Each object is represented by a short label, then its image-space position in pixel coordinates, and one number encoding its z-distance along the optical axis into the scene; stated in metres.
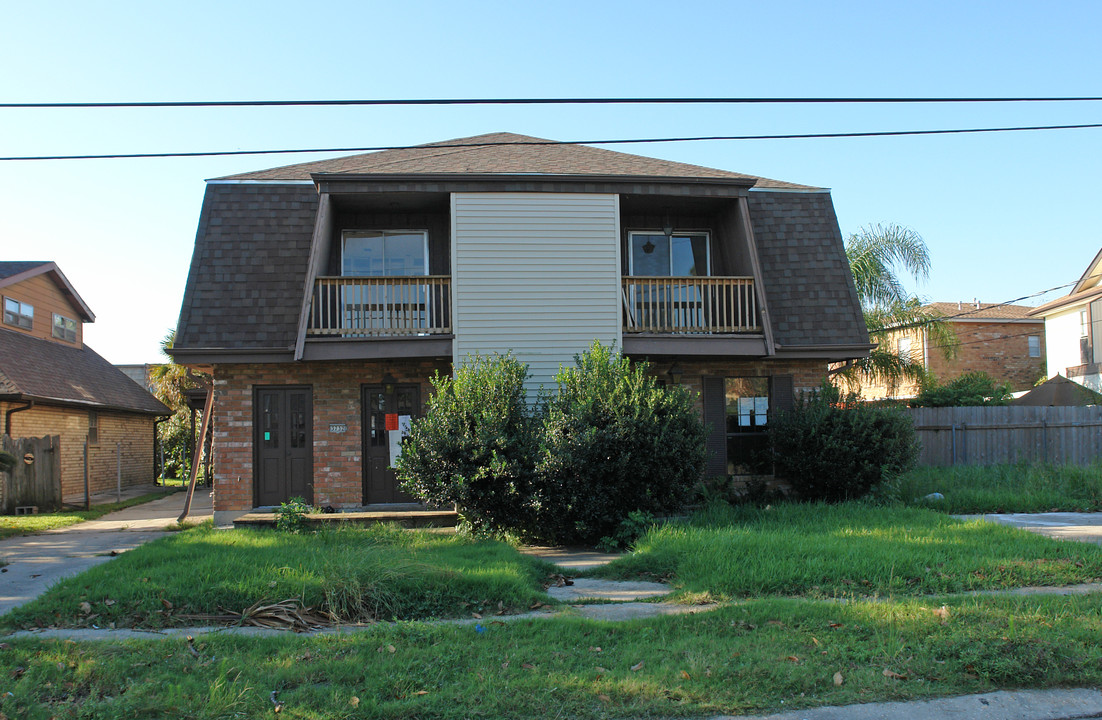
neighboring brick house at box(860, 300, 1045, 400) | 32.31
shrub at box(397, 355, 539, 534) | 9.88
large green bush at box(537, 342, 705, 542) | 9.86
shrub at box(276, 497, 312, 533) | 10.53
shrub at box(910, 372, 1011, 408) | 17.56
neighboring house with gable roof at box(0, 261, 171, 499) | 17.48
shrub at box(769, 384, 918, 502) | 11.66
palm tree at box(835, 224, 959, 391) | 22.31
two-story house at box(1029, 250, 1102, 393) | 25.62
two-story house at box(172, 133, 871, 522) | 12.15
